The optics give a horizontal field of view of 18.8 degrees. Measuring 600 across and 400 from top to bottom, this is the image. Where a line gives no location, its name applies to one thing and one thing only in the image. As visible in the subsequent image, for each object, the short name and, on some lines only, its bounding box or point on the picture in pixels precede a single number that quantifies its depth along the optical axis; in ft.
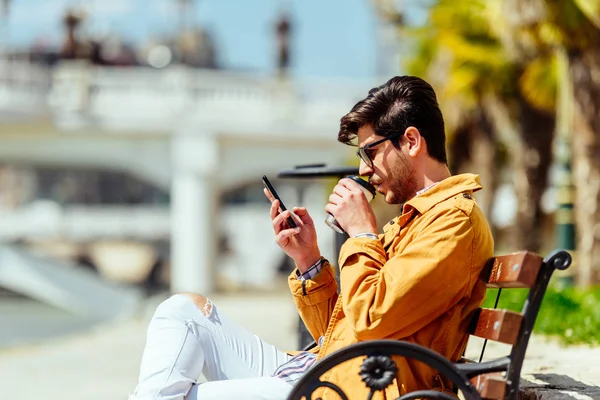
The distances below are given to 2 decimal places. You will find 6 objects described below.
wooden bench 15.34
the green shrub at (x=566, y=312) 34.51
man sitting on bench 16.07
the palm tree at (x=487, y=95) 82.67
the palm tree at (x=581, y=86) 57.99
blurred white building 152.28
